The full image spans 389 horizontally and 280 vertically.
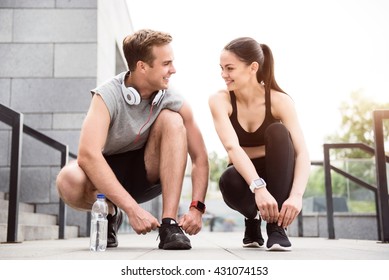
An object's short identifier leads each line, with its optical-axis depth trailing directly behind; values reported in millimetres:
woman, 2765
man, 2764
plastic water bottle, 2849
